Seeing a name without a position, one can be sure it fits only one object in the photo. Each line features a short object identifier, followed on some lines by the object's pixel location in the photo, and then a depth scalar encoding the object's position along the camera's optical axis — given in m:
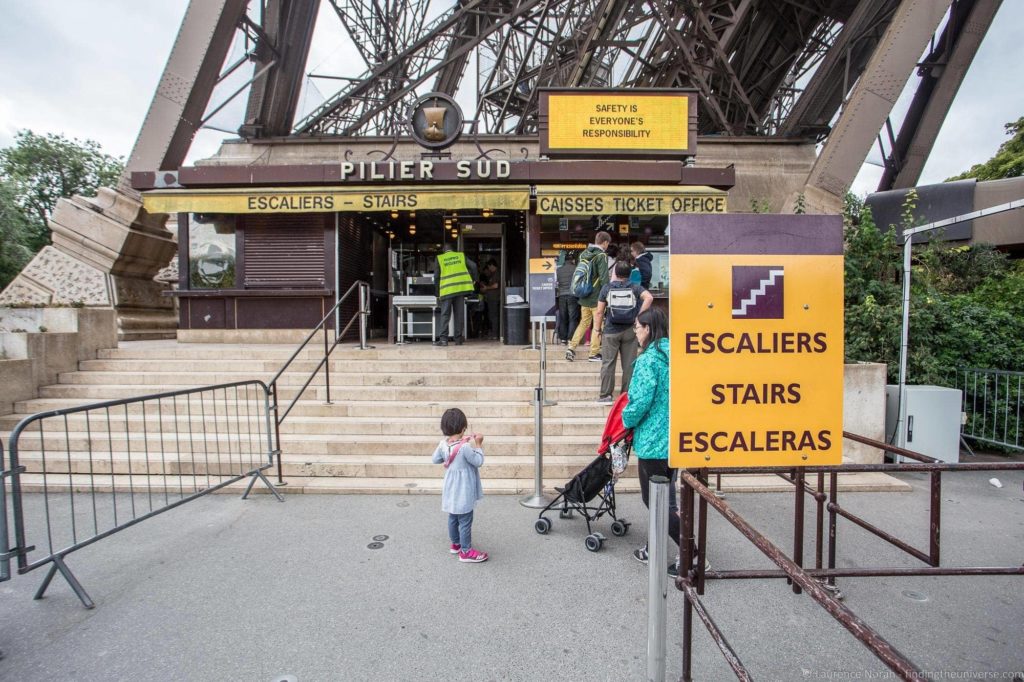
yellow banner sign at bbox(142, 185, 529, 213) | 10.12
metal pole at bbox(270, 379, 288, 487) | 5.22
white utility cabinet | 6.32
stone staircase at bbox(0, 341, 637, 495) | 5.57
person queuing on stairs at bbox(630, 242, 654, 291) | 7.49
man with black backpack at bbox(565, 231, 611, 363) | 7.35
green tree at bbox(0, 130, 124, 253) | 26.41
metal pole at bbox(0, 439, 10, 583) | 2.91
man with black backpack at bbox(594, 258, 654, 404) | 6.03
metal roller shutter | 10.84
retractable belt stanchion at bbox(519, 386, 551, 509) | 4.80
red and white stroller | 3.74
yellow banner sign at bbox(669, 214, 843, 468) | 2.22
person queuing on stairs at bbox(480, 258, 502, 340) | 12.45
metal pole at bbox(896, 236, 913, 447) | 6.07
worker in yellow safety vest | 9.48
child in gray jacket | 3.67
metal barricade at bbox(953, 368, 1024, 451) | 6.88
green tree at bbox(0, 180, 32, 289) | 19.61
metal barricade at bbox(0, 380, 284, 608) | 4.56
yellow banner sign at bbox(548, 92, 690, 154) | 11.51
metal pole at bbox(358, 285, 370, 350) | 8.56
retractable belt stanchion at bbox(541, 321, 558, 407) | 6.76
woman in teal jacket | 3.41
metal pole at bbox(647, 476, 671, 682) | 1.92
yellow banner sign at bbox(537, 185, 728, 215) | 9.92
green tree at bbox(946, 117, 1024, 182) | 24.32
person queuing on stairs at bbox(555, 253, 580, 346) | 9.27
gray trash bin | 10.13
